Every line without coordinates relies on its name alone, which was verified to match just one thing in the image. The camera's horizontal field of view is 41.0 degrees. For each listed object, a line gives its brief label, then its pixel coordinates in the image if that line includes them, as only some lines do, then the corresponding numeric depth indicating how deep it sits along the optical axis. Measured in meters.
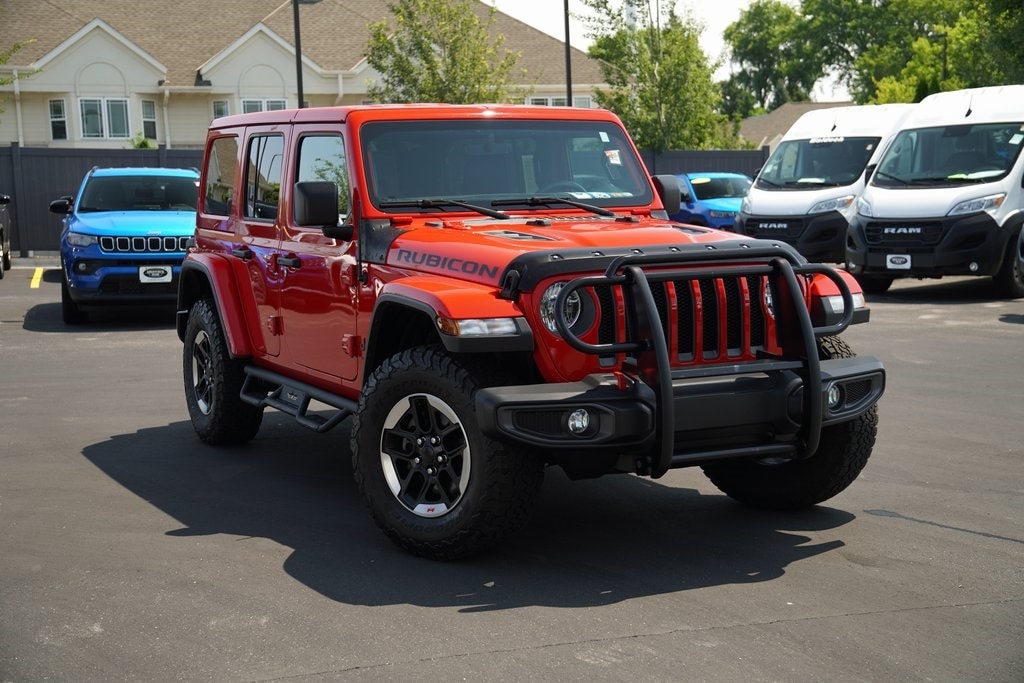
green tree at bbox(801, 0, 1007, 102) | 27.39
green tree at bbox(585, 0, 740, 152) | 37.62
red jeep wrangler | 5.49
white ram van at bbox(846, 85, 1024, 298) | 16.94
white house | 47.56
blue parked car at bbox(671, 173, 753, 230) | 25.81
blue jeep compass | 15.08
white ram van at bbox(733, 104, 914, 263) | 19.86
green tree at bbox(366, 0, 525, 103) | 35.59
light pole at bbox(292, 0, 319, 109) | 34.42
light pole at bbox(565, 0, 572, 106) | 37.38
